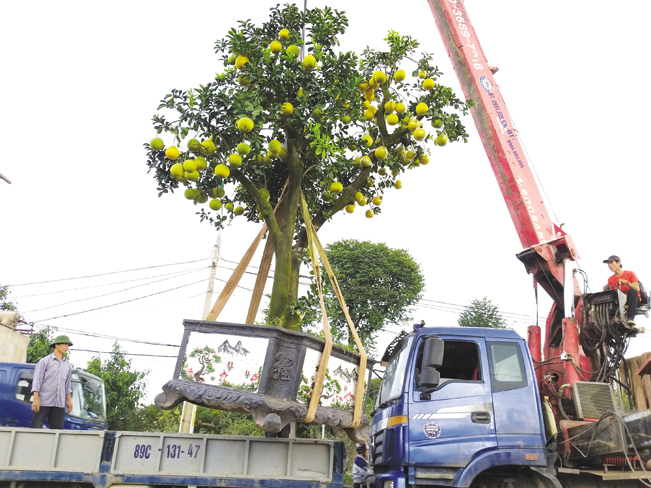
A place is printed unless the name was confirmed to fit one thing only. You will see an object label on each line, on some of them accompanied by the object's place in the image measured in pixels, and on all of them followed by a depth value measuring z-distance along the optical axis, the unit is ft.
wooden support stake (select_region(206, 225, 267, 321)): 17.89
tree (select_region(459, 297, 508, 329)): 93.09
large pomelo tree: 16.67
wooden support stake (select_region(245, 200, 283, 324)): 18.76
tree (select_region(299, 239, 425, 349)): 85.92
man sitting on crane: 22.95
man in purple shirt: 21.24
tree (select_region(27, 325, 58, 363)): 73.15
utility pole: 52.60
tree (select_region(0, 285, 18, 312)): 86.84
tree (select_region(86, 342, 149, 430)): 78.95
